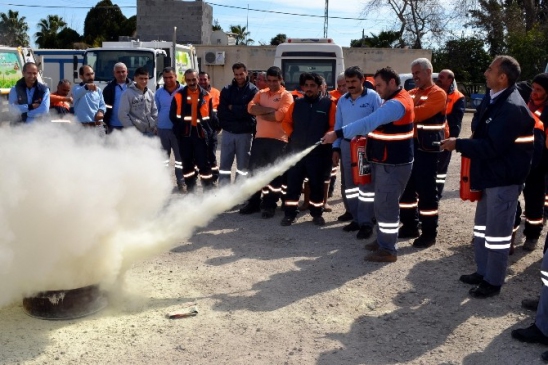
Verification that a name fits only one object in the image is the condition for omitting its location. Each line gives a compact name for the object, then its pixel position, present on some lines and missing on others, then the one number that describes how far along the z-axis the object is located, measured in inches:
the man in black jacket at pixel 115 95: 347.6
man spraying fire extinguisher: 231.0
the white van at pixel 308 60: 573.9
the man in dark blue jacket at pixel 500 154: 194.7
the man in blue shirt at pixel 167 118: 377.7
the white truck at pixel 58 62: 944.3
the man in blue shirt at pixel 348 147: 274.4
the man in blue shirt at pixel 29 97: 323.0
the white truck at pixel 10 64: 557.9
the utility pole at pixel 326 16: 1673.1
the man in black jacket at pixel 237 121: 335.0
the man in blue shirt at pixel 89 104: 332.2
